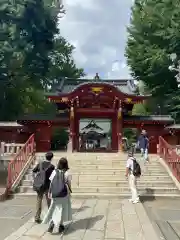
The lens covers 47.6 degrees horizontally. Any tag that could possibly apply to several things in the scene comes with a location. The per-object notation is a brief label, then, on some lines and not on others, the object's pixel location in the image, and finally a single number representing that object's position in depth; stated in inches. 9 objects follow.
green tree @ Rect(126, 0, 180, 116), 625.8
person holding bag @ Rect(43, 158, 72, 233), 171.3
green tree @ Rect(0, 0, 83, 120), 616.6
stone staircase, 327.4
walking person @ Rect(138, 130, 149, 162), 436.7
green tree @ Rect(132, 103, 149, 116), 847.4
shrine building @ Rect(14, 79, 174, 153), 542.0
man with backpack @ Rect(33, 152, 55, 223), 190.8
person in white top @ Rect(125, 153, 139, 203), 280.7
